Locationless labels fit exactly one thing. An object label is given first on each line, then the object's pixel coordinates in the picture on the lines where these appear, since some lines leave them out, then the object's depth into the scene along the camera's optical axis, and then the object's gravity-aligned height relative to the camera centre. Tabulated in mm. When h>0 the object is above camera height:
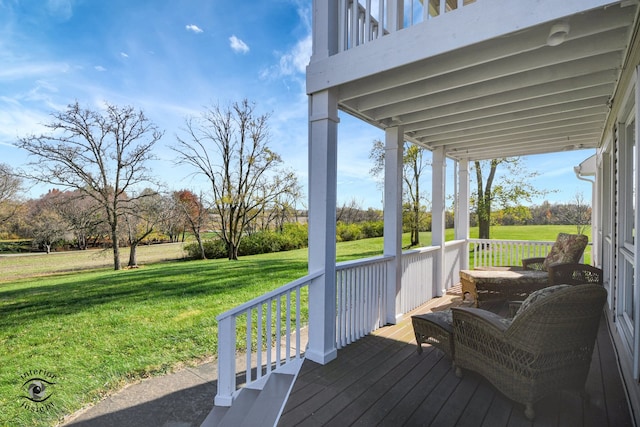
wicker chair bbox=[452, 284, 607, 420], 1918 -826
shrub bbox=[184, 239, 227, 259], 14336 -1493
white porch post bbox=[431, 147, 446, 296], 5168 -12
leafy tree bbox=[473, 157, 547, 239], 12484 +1162
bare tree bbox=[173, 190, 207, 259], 13961 +266
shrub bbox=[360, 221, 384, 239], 16469 -663
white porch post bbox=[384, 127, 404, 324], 3902 +55
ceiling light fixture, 1913 +1139
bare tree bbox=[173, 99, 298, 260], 13820 +2462
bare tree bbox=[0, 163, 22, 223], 9844 +865
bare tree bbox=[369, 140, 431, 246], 13172 +1661
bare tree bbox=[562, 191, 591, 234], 11930 +111
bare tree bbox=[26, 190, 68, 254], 10609 -163
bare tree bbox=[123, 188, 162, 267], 12258 +0
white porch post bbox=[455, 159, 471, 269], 6305 +247
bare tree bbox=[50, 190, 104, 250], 11133 +219
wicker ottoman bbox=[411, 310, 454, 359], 2656 -994
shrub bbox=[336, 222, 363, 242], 16144 -848
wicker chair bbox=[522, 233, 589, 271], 4617 -556
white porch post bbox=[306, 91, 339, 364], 2873 -18
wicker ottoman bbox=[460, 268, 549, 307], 4477 -969
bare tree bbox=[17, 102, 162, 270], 10914 +2368
